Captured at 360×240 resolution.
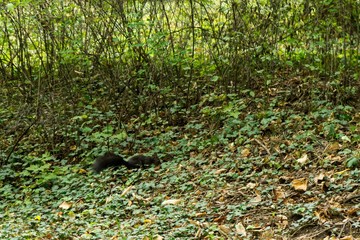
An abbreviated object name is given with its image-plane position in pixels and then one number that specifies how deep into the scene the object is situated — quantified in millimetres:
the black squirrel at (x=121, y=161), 8055
